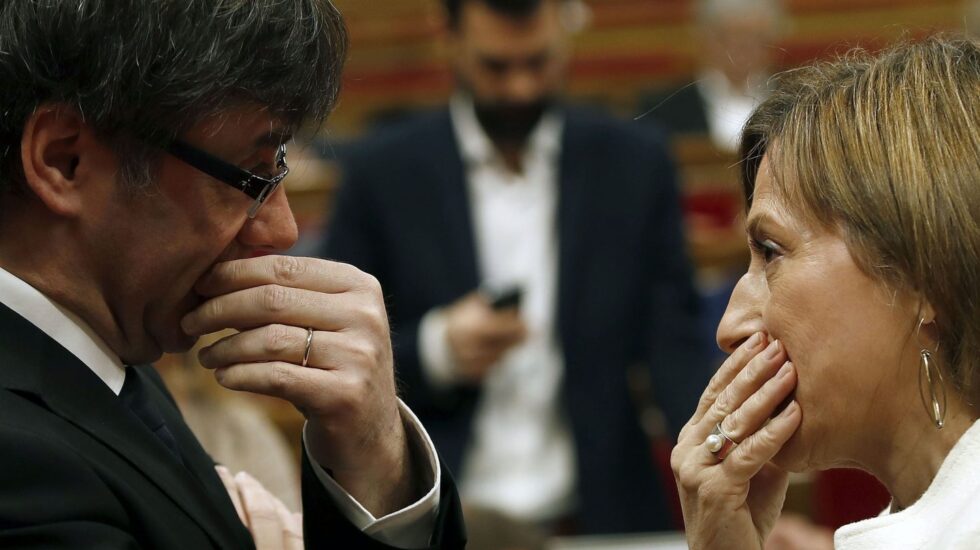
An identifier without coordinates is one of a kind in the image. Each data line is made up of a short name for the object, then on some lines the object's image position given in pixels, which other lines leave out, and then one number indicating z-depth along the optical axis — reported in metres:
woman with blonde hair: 2.91
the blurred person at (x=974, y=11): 13.14
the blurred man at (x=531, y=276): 7.00
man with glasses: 2.87
